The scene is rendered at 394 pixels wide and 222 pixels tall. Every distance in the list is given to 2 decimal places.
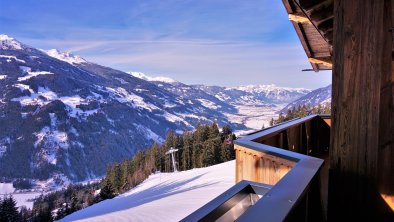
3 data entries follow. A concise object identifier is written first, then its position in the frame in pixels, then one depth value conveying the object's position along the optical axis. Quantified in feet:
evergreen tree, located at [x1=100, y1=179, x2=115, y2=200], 177.37
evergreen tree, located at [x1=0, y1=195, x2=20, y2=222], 174.15
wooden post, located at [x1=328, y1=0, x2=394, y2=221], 8.12
